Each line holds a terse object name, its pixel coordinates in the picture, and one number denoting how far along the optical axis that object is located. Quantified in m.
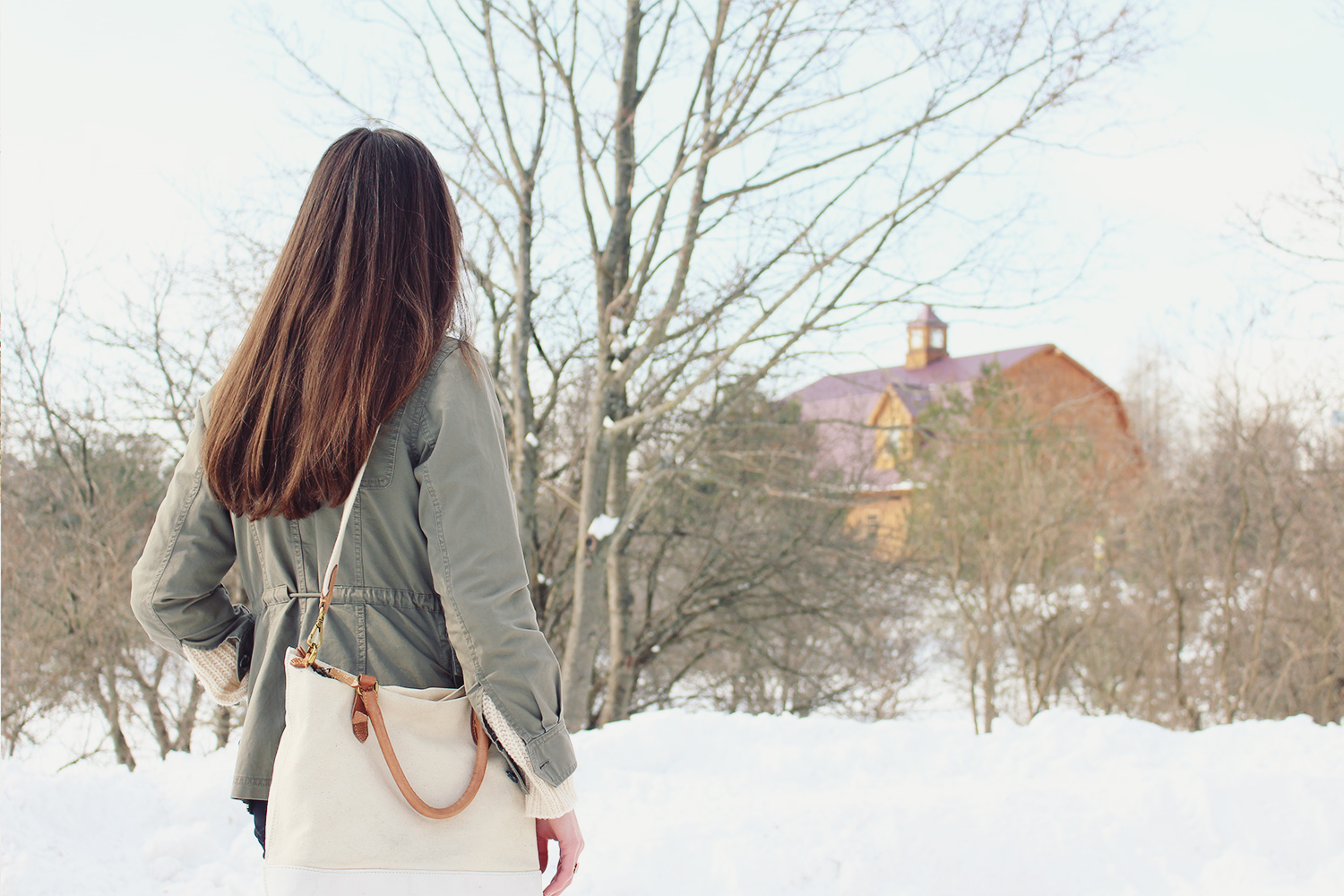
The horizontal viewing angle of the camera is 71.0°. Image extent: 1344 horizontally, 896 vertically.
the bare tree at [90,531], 7.05
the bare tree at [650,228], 6.09
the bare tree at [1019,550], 9.48
